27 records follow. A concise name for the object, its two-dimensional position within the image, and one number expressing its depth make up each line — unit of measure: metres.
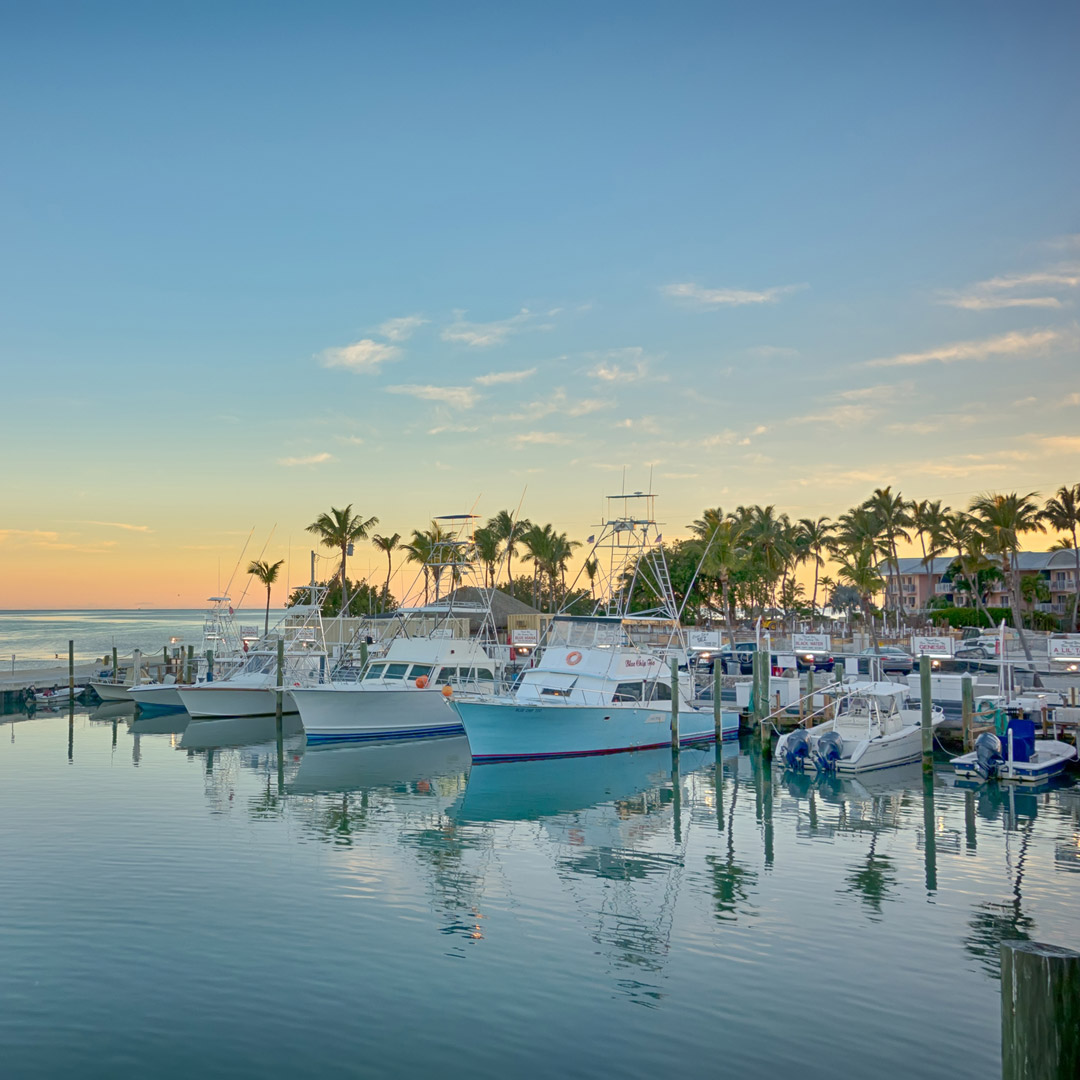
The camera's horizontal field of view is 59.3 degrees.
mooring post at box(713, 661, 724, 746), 33.34
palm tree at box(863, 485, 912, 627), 80.19
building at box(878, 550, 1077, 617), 101.69
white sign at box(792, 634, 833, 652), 39.58
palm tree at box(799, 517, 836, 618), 94.25
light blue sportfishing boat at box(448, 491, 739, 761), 30.39
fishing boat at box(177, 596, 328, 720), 41.94
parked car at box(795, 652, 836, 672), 46.81
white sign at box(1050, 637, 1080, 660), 34.00
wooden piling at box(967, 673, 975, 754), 29.55
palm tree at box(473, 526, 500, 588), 89.19
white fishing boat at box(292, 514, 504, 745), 35.69
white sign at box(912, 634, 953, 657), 32.88
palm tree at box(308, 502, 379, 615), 74.69
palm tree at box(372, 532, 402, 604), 87.69
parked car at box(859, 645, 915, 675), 46.62
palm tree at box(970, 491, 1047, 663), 66.94
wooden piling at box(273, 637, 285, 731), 41.38
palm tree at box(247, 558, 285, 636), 72.12
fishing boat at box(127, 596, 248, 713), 45.91
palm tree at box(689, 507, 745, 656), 75.69
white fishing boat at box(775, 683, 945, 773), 28.80
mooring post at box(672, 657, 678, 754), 32.78
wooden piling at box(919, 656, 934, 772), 27.88
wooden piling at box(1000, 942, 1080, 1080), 6.10
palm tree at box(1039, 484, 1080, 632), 75.38
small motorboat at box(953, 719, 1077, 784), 26.78
